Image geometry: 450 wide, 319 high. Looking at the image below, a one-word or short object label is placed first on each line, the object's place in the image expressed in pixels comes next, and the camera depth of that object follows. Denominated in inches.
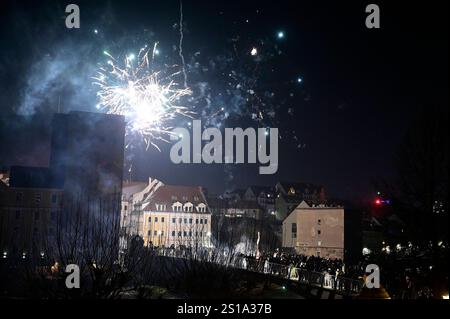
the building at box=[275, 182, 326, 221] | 4699.8
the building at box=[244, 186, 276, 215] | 5191.9
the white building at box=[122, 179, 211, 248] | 3656.5
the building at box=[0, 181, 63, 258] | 2642.7
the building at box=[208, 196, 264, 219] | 4258.4
